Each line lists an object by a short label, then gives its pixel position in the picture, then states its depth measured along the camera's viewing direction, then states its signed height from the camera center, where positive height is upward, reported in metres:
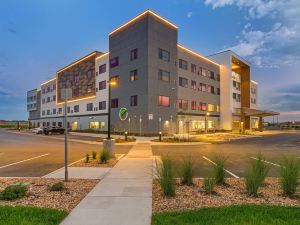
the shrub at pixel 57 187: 6.11 -1.97
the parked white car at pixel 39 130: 40.93 -1.89
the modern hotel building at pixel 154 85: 33.33 +7.19
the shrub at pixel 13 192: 5.41 -1.93
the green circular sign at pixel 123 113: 35.43 +1.31
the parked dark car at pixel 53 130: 38.90 -1.81
